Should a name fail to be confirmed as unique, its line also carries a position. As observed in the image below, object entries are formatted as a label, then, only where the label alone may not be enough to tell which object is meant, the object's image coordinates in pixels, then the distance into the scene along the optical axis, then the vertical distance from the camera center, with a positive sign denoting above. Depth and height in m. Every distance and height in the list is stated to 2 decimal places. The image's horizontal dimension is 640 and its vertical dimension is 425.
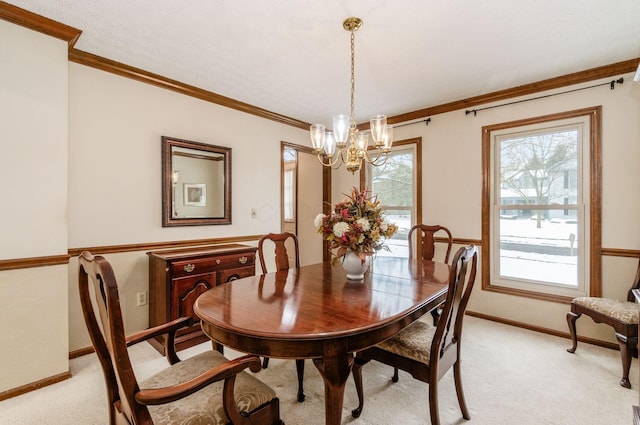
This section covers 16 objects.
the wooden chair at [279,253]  2.41 -0.34
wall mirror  3.03 +0.32
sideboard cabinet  2.60 -0.61
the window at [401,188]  4.08 +0.35
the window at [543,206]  2.86 +0.06
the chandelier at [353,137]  2.27 +0.59
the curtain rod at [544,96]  2.68 +1.18
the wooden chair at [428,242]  3.14 -0.32
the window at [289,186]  5.70 +0.53
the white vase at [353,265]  1.96 -0.36
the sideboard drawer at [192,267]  2.61 -0.49
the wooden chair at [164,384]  0.94 -0.64
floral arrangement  1.87 -0.09
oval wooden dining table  1.23 -0.48
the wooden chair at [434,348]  1.53 -0.76
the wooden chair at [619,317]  2.11 -0.81
